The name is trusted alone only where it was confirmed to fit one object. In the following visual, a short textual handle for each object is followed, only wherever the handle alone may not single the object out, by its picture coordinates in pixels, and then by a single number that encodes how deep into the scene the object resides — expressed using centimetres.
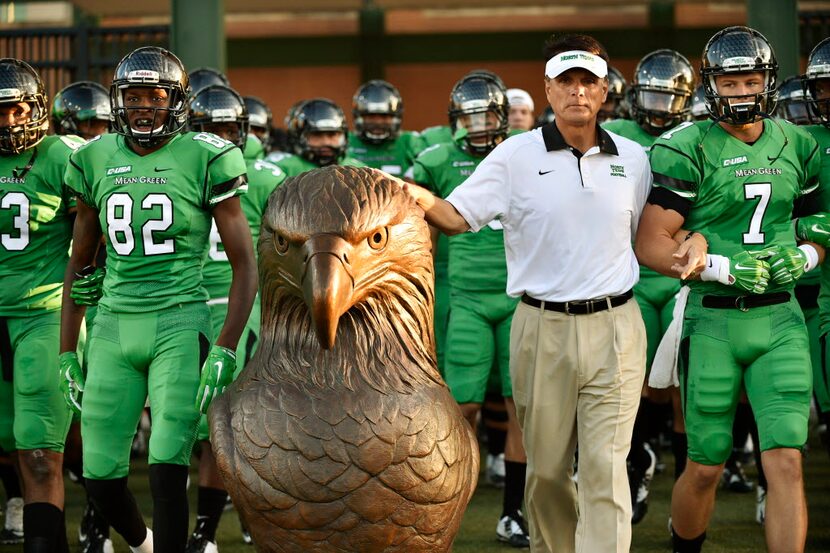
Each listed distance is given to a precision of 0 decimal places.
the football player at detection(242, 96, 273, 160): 1452
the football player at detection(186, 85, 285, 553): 1086
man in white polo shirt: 758
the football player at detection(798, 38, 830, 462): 924
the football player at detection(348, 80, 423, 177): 1537
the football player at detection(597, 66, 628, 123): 1477
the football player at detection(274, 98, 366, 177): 1333
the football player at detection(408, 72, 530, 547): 1072
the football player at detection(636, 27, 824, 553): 793
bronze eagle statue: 544
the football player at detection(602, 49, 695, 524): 1137
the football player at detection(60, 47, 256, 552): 772
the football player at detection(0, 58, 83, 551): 873
